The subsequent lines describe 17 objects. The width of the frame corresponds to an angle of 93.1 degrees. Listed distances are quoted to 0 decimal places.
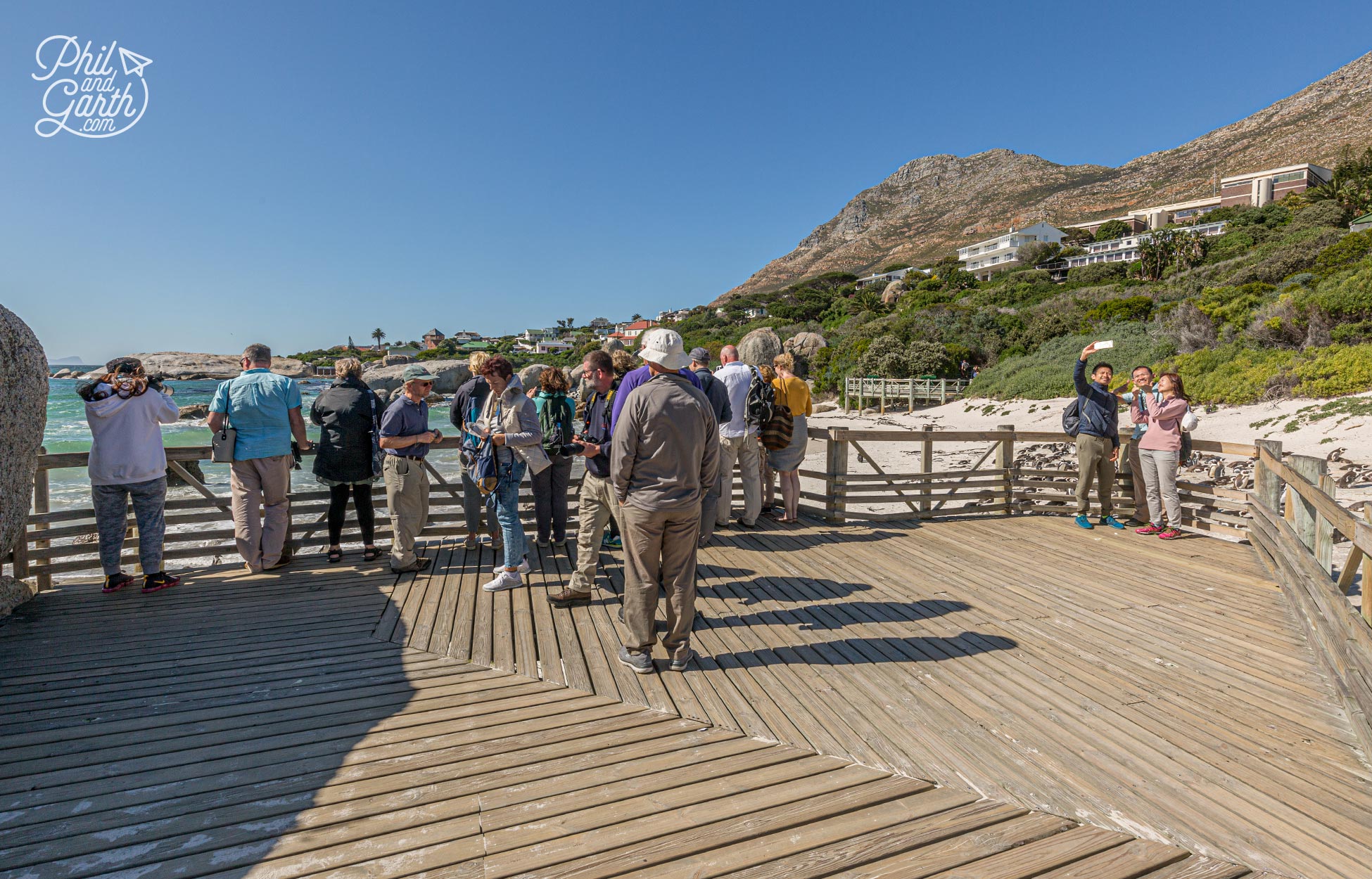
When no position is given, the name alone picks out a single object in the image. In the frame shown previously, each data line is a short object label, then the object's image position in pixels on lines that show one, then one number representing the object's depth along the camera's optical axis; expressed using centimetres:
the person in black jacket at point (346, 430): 506
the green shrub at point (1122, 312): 2722
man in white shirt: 611
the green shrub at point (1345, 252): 2305
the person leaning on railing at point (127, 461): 447
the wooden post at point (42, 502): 476
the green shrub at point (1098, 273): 4350
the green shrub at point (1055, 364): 2031
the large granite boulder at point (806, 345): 4275
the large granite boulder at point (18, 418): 406
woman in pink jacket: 614
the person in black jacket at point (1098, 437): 666
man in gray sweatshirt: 326
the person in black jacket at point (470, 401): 492
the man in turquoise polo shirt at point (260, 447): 486
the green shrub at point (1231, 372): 1388
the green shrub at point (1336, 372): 1210
